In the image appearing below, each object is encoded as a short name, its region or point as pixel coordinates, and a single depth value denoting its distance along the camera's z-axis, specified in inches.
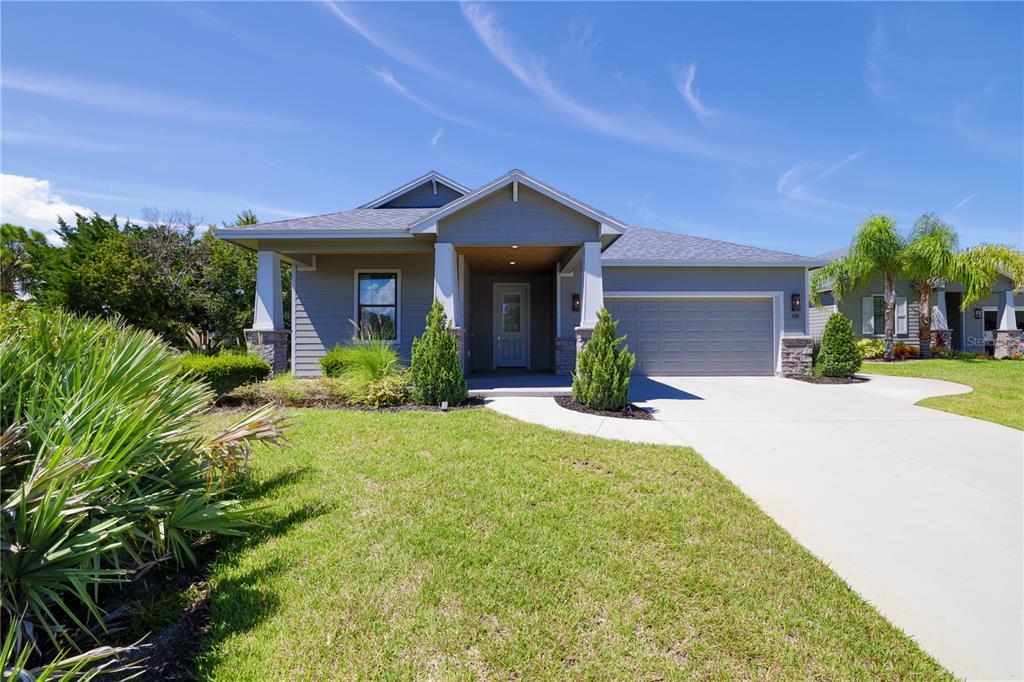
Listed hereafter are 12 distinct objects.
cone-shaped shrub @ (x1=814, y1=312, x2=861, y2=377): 433.1
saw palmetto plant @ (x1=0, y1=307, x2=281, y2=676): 77.5
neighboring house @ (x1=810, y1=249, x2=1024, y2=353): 684.7
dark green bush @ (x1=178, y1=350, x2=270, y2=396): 284.4
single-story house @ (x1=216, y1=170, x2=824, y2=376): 437.4
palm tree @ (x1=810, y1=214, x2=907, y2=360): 600.7
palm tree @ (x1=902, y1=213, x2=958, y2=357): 598.5
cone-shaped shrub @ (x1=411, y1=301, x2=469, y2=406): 295.3
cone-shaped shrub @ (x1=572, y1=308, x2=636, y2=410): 275.7
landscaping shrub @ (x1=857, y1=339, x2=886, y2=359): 643.5
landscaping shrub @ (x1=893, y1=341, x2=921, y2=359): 639.1
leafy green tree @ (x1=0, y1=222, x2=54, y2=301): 764.6
